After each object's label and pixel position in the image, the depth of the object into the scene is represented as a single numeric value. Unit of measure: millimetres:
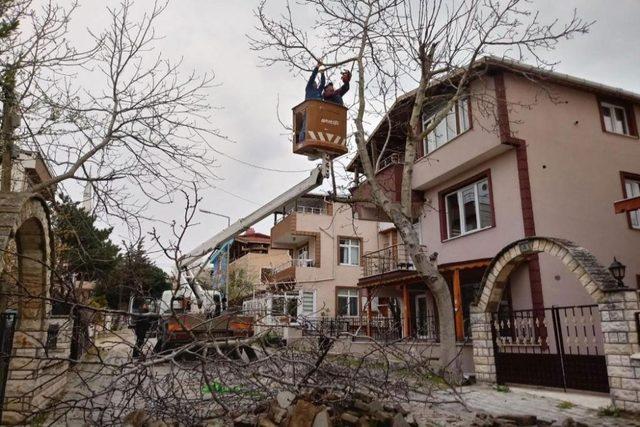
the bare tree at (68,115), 7836
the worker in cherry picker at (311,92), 10688
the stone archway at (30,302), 6559
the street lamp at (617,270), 8484
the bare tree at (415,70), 10938
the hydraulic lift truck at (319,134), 10625
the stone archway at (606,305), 7281
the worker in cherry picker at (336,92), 10930
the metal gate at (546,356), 8914
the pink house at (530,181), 12859
